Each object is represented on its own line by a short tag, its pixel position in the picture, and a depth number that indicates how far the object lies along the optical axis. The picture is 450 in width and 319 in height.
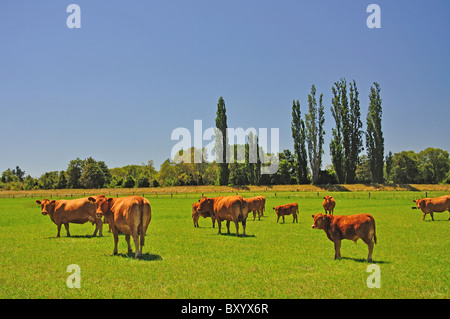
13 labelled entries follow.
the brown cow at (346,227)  10.88
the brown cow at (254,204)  24.47
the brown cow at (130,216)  11.80
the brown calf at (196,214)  20.09
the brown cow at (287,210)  23.48
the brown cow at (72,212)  17.33
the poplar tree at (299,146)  79.44
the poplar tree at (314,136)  78.00
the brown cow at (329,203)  26.58
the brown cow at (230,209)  17.06
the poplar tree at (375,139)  76.62
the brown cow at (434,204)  23.98
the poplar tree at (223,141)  79.78
